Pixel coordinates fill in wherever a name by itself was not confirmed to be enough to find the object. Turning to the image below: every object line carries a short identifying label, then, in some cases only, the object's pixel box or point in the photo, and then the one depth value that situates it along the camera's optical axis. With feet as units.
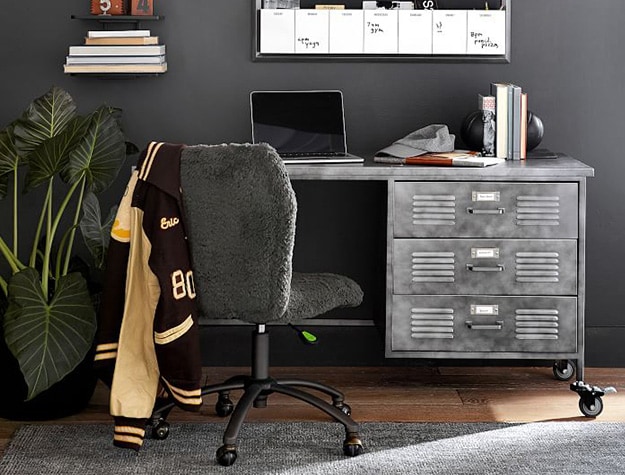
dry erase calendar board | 12.50
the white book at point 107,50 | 12.09
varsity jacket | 9.50
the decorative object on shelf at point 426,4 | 12.54
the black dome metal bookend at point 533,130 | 12.19
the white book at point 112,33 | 12.07
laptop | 12.00
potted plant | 10.02
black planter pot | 10.89
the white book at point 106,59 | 12.12
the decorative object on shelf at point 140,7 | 12.28
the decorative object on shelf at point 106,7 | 12.26
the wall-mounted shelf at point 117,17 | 12.21
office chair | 9.34
